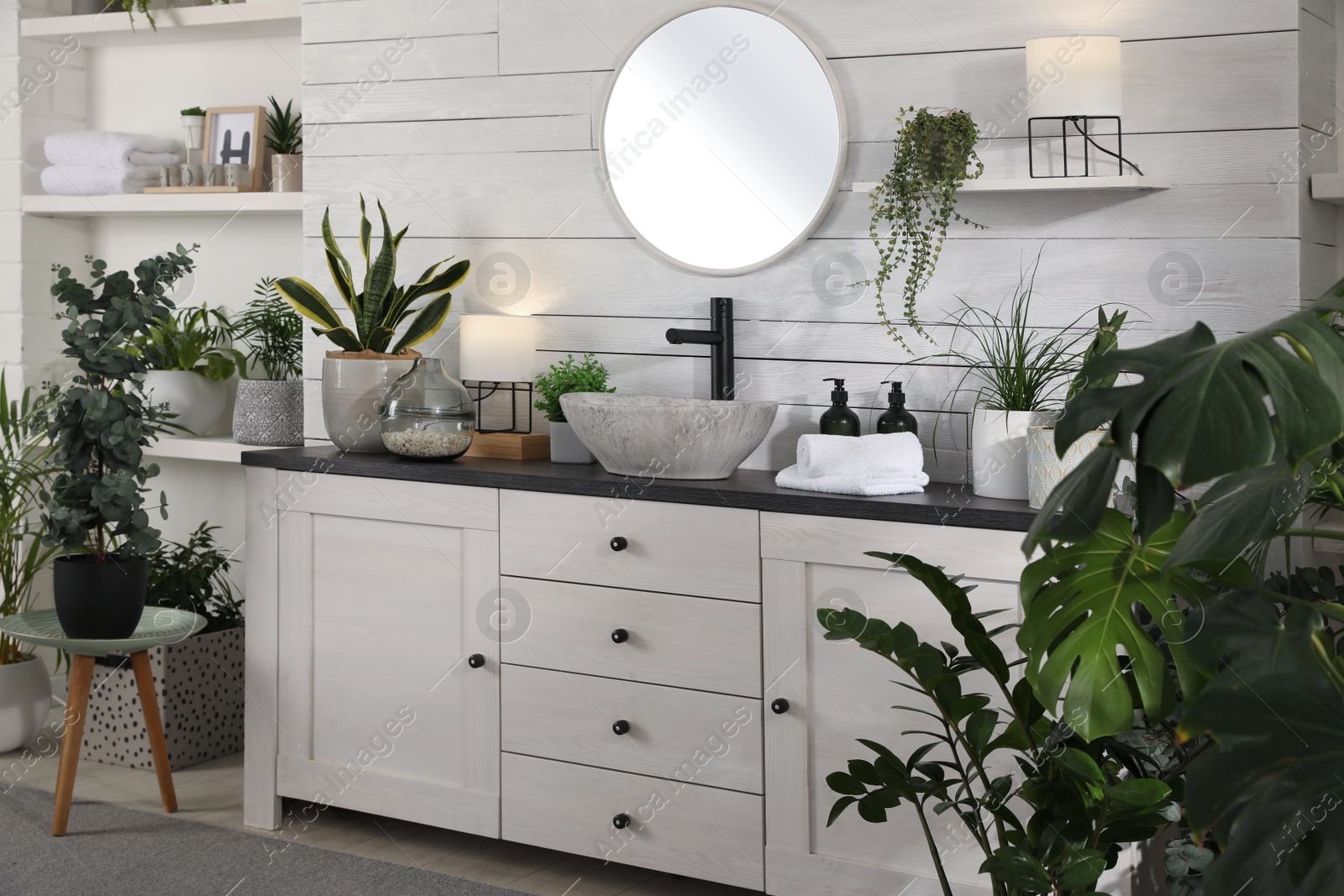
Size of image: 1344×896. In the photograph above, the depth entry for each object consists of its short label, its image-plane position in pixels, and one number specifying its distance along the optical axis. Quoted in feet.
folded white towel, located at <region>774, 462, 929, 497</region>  6.93
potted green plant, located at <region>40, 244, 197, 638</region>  8.30
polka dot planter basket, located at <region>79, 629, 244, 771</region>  9.86
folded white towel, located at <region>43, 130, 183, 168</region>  10.65
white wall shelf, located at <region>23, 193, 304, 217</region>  10.22
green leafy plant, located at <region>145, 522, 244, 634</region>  10.12
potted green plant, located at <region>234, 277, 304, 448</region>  10.18
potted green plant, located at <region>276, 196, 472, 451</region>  8.73
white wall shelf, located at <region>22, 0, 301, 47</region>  10.27
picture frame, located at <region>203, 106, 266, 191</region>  10.57
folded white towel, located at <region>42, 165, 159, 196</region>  10.69
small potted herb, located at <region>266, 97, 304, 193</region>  10.36
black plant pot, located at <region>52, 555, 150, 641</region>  8.28
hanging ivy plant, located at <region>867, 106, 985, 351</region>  7.25
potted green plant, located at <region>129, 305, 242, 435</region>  10.61
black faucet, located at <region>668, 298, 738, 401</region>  8.07
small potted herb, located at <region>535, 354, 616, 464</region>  8.38
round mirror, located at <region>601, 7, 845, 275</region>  7.99
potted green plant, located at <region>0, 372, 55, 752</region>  10.08
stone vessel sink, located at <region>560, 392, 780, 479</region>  7.32
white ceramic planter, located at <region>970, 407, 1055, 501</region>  6.81
